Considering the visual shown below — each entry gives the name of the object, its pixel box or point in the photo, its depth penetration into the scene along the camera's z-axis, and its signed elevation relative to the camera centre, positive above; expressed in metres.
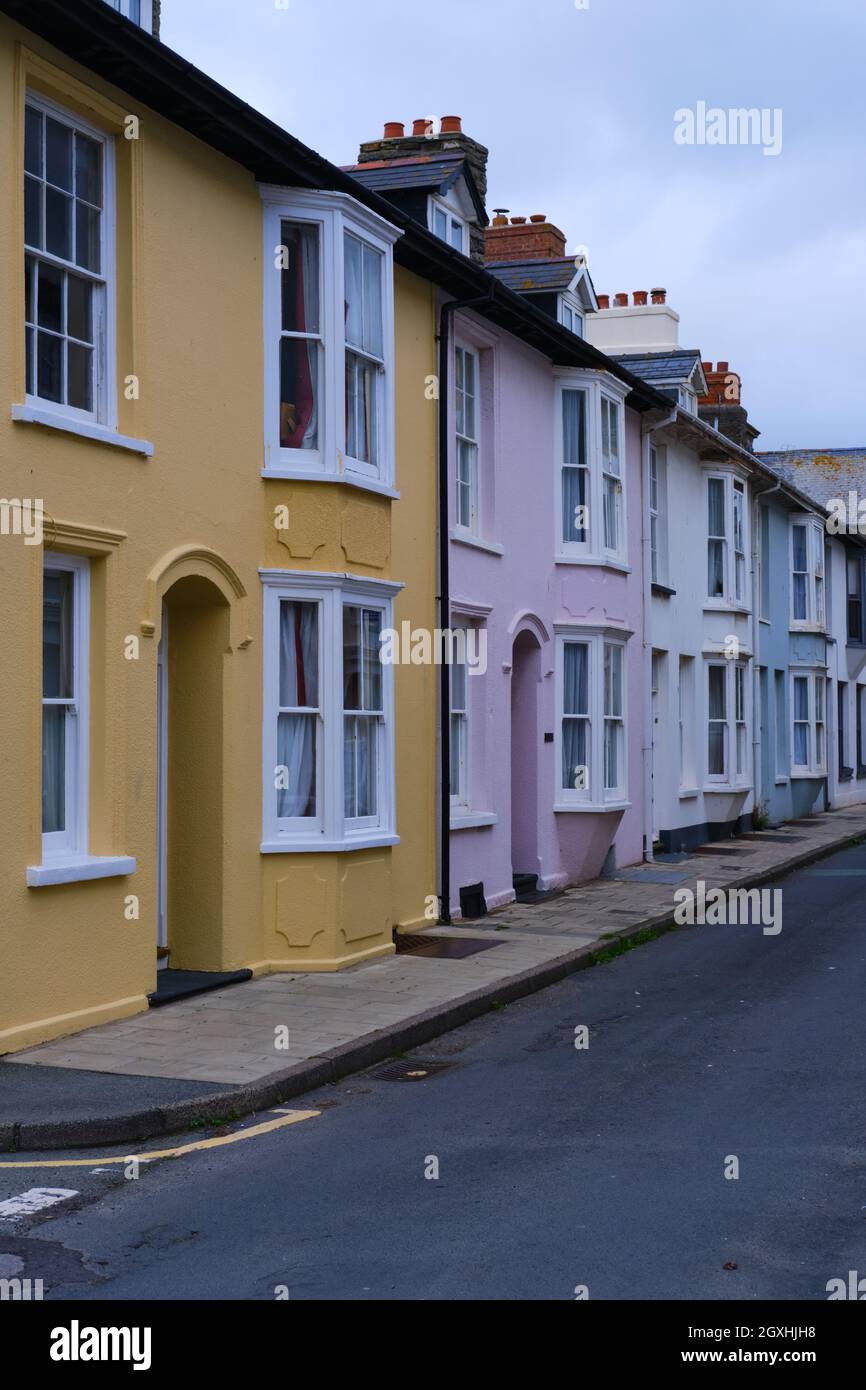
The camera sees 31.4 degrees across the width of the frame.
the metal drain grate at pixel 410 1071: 9.09 -1.97
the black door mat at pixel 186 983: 10.56 -1.71
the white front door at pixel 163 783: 11.52 -0.29
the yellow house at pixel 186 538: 9.34 +1.47
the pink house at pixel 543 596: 16.12 +1.68
